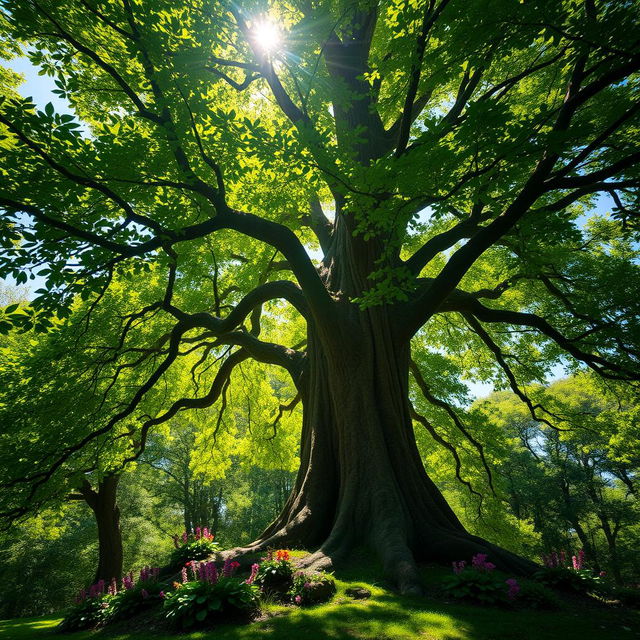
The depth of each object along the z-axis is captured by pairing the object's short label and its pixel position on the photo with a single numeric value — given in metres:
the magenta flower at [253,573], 3.88
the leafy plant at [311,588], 3.71
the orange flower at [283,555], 4.22
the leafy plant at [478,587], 3.60
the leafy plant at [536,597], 3.54
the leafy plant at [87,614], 4.93
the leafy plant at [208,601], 3.55
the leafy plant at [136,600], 4.38
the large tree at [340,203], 3.76
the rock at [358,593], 3.71
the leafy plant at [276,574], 4.02
